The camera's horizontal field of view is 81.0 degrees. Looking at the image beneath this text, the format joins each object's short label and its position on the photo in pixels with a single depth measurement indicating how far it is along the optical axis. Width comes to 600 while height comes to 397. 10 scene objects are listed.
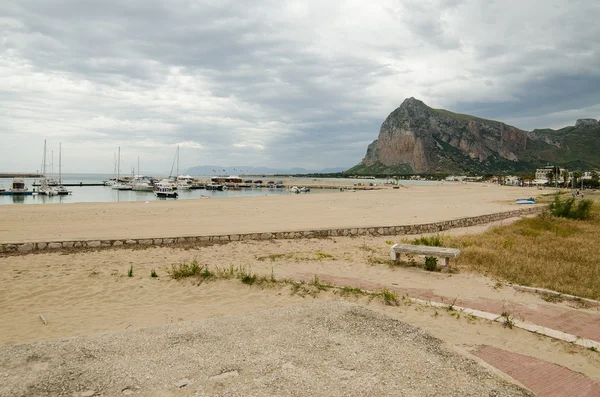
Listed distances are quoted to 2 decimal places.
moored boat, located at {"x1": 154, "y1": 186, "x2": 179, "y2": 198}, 60.12
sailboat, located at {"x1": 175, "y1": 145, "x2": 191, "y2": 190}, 89.12
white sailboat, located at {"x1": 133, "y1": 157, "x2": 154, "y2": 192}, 79.38
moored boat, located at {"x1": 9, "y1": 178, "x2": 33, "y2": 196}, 63.92
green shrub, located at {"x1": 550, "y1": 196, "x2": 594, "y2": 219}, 21.00
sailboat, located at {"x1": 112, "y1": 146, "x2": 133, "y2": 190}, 78.89
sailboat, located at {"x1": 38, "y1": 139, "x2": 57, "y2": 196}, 61.47
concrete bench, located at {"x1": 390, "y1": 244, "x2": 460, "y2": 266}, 9.63
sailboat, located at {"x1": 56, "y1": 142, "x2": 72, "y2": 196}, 63.05
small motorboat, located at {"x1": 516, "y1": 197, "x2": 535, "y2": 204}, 35.03
